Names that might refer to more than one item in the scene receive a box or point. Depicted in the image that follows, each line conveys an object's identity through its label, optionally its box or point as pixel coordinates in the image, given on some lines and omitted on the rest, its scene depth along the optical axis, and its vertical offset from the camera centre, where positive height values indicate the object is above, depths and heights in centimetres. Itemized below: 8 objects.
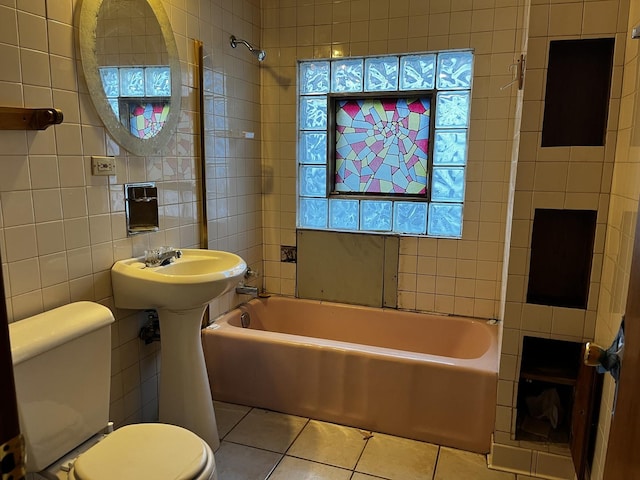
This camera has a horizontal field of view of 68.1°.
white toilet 139 -82
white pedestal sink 186 -60
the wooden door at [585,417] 178 -95
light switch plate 185 -2
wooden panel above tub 294 -65
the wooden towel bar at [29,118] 148 +13
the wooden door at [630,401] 72 -37
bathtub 220 -105
